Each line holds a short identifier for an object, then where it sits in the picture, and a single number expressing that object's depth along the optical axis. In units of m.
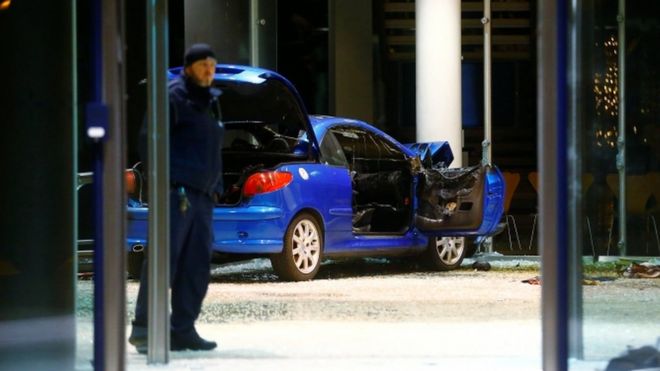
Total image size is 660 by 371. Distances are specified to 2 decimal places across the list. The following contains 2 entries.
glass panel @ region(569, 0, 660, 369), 9.74
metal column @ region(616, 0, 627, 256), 16.30
